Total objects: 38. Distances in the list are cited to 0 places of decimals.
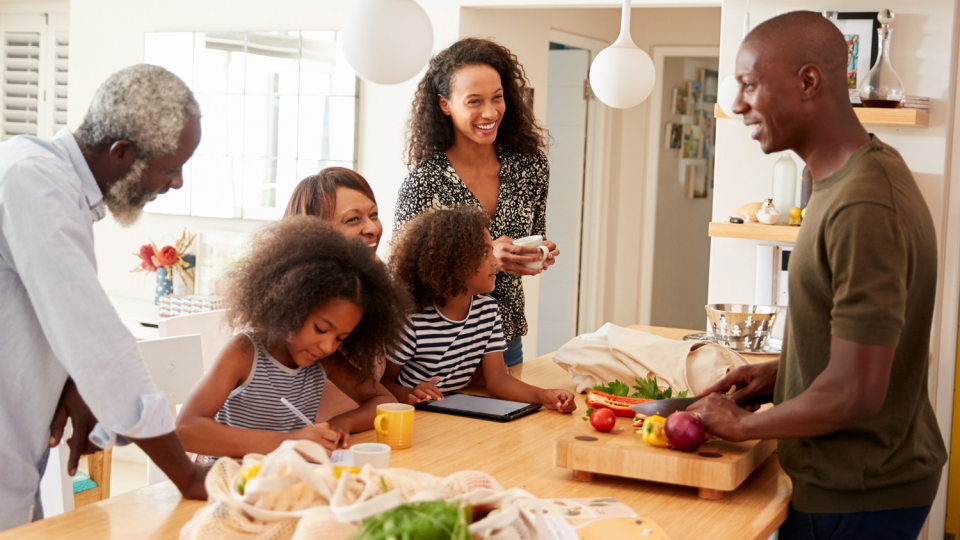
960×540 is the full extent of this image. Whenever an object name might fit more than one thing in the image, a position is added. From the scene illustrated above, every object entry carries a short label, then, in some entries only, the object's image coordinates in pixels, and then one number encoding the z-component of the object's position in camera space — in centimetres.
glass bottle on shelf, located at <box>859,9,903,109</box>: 300
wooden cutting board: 152
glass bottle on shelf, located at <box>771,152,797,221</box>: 332
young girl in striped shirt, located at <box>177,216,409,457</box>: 168
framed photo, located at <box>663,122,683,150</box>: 623
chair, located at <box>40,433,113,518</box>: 218
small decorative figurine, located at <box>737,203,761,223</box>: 334
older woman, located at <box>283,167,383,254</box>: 224
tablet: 199
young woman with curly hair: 244
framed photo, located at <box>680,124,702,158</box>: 641
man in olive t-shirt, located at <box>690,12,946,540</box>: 131
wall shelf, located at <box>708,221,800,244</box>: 322
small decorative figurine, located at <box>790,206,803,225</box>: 325
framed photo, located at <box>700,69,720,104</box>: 657
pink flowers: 531
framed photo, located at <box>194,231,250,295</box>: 536
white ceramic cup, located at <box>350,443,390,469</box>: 153
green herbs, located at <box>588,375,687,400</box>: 199
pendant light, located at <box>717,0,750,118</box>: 288
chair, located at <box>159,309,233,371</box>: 259
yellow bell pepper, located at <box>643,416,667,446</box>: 159
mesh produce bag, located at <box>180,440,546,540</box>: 107
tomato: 168
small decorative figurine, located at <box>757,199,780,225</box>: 328
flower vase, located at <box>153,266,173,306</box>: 531
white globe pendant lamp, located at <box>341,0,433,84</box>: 188
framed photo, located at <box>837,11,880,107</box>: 318
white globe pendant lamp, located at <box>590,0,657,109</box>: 237
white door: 596
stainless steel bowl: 271
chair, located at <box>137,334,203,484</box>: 230
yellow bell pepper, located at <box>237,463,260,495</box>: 118
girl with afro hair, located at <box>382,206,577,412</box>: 214
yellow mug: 174
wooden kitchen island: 138
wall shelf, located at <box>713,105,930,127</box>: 299
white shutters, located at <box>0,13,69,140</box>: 609
